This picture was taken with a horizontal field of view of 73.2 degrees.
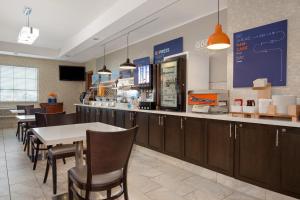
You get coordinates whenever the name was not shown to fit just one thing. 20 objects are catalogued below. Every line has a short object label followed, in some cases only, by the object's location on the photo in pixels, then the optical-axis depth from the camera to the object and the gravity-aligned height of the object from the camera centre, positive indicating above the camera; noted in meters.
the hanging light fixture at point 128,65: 4.69 +0.76
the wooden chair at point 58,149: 2.67 -0.73
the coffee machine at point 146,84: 4.54 +0.34
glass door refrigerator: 3.80 +0.28
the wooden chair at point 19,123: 5.80 -0.73
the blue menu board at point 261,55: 2.74 +0.65
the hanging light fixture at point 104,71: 5.97 +0.79
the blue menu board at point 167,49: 4.66 +1.20
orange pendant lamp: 2.70 +0.79
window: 7.97 +0.55
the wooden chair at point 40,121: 3.37 -0.41
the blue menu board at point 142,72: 4.94 +0.68
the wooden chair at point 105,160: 1.58 -0.52
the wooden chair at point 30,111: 5.23 -0.36
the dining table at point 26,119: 4.09 -0.44
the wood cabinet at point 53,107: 8.28 -0.40
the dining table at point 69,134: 1.90 -0.39
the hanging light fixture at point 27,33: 4.30 +1.39
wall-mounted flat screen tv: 9.10 +1.13
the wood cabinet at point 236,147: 2.22 -0.68
